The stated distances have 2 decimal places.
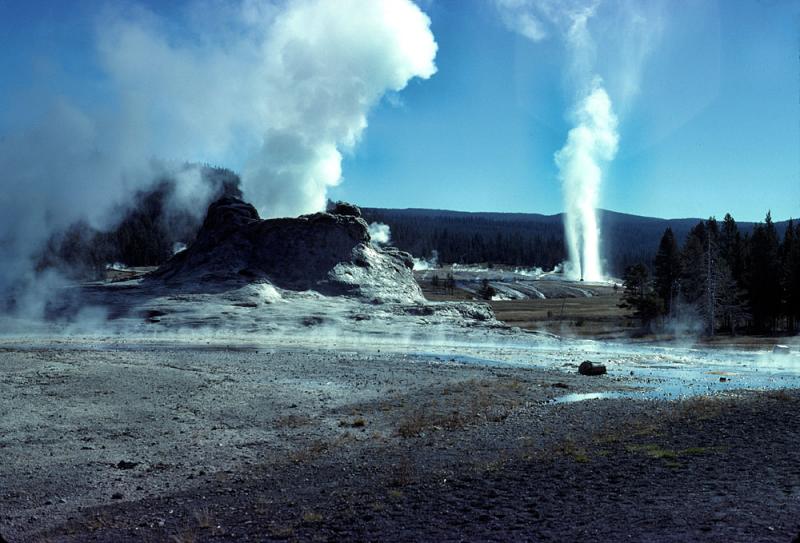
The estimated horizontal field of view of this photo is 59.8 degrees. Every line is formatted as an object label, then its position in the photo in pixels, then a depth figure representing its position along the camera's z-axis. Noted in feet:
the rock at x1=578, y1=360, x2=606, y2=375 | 82.74
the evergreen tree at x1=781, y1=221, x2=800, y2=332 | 201.16
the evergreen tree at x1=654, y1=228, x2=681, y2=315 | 228.02
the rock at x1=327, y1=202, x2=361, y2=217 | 178.70
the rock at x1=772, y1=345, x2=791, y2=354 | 133.16
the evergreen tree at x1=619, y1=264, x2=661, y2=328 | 203.62
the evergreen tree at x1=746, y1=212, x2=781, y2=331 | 209.53
